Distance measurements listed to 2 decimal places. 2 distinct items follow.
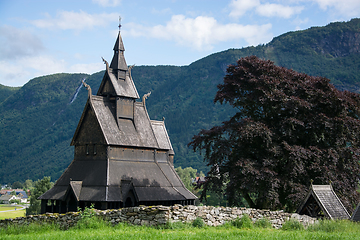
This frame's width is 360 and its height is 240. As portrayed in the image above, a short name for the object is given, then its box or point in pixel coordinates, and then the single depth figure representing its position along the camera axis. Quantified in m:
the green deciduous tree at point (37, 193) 71.75
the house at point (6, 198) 176.85
